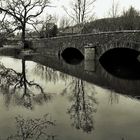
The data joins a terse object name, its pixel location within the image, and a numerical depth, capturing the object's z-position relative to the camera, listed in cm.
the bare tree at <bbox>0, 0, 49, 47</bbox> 1794
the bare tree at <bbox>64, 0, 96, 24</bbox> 2037
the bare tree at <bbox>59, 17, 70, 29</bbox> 3029
